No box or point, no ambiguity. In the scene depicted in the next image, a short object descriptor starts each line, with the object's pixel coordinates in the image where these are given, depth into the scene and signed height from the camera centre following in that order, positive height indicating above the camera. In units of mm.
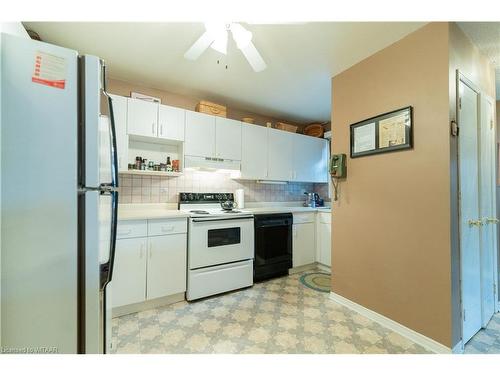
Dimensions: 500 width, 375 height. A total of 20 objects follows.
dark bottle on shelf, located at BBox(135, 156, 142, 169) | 2596 +327
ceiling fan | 1490 +1068
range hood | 2738 +348
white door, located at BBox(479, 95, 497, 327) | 1839 -155
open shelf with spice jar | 2596 +405
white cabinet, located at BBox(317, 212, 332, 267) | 3131 -713
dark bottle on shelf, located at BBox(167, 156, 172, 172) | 2734 +310
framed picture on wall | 1735 +493
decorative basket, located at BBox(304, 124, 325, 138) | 4000 +1092
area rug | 2629 -1178
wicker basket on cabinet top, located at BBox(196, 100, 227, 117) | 2863 +1080
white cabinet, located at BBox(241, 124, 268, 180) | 3141 +560
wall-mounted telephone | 2247 +241
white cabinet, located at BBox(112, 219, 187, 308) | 1992 -694
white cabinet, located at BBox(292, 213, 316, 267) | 3096 -720
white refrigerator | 729 -32
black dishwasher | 2768 -726
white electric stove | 2311 -691
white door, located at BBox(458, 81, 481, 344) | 1604 -158
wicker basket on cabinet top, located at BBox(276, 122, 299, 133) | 3649 +1055
